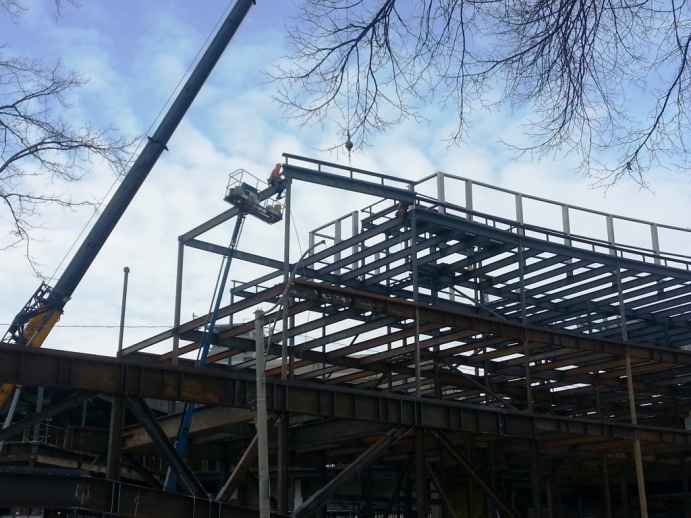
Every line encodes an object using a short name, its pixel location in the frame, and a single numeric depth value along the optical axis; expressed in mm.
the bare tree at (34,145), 15195
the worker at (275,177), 28375
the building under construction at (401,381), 18906
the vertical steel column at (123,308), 31631
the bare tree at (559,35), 7543
